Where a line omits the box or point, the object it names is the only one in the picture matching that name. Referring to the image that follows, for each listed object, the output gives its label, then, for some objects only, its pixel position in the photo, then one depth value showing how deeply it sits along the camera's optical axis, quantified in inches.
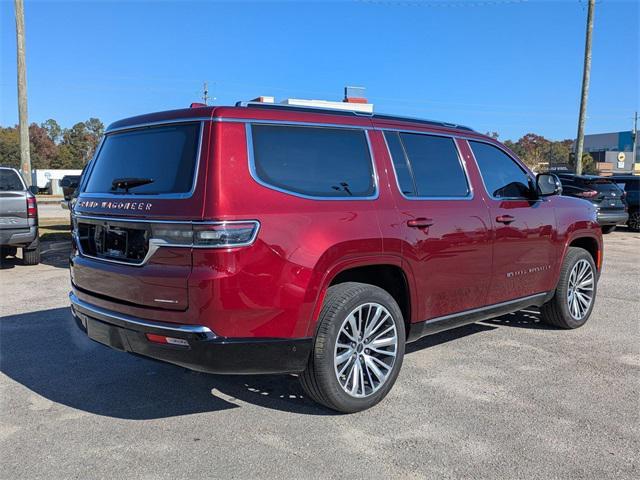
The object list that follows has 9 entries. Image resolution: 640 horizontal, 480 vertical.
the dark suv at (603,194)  609.0
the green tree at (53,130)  4372.3
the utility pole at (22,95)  553.9
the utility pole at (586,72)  784.9
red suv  122.9
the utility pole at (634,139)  2346.0
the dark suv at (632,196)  683.4
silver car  368.2
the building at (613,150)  2260.1
